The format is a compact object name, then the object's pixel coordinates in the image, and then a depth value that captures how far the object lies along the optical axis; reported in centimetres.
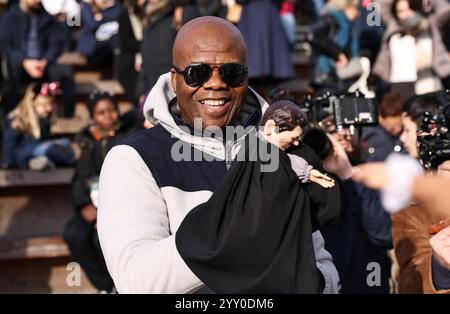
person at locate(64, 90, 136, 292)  1379
